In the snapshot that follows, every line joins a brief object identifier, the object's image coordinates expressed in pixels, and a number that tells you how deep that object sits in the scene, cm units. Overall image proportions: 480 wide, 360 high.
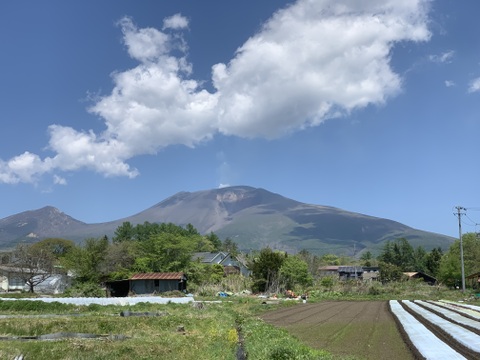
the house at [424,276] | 8902
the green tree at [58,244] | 9828
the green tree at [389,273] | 7456
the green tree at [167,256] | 6444
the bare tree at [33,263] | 7000
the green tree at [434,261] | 9112
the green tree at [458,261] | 6706
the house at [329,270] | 13236
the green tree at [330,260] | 16700
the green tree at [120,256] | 7448
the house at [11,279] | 7512
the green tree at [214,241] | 12220
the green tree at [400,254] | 10875
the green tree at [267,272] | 5559
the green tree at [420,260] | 10406
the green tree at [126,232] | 12430
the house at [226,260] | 8772
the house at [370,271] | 10500
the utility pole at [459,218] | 6072
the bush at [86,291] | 4862
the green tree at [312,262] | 10265
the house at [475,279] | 6234
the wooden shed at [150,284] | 5706
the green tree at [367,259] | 12534
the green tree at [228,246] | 12118
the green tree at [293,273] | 5720
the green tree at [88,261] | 5725
